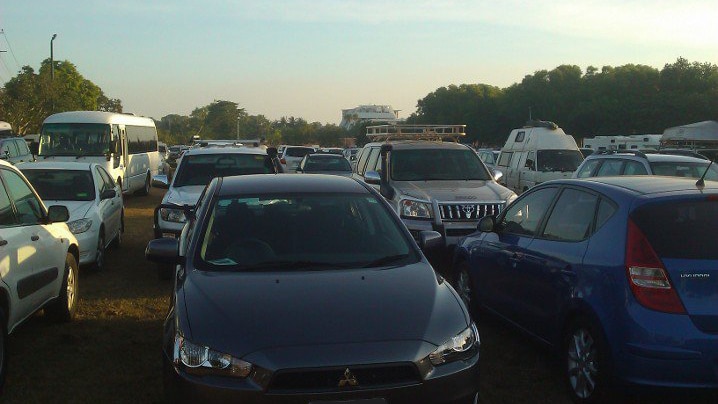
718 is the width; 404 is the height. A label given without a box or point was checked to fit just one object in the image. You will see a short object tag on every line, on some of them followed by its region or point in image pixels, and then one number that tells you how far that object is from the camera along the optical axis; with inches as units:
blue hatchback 185.0
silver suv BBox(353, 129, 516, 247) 431.5
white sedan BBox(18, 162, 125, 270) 410.3
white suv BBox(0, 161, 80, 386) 230.8
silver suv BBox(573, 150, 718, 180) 484.4
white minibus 856.9
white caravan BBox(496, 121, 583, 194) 855.7
